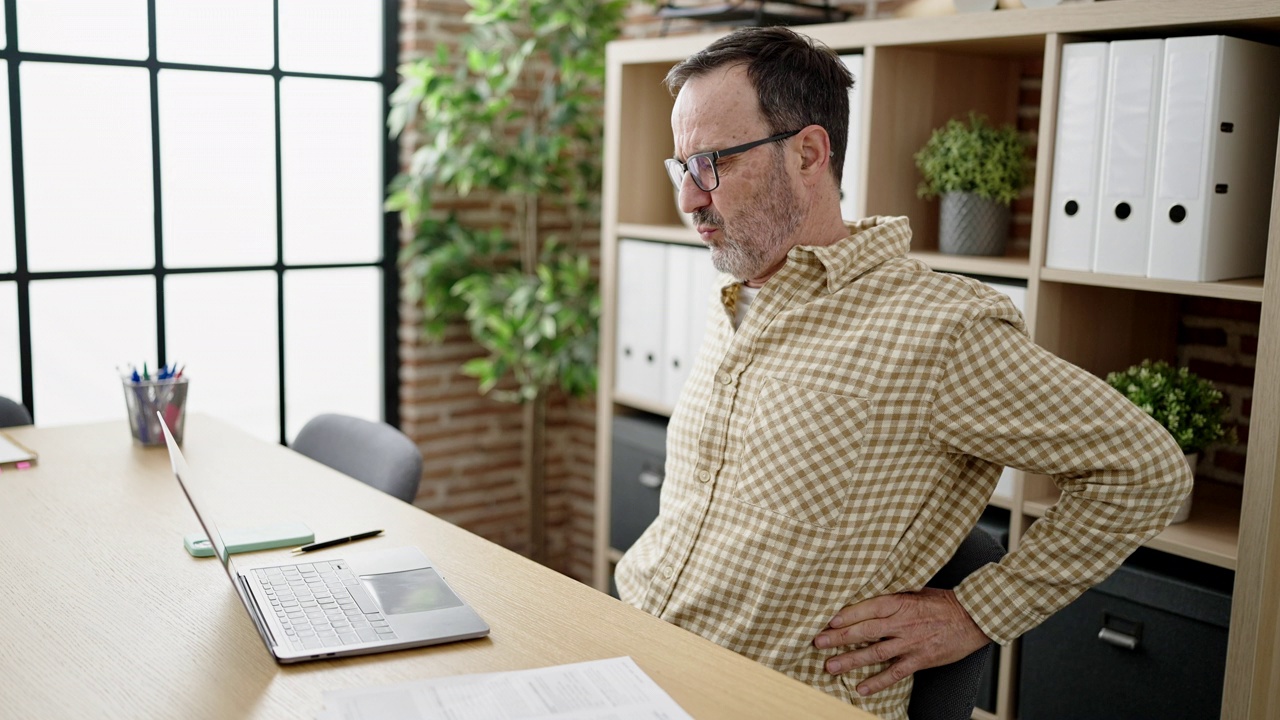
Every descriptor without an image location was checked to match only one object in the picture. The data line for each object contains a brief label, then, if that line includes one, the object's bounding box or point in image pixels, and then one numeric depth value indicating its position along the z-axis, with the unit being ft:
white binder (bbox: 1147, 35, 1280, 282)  6.37
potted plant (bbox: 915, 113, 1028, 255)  7.79
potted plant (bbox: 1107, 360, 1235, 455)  6.82
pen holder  7.48
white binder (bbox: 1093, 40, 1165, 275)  6.61
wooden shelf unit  6.28
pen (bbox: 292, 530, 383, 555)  5.57
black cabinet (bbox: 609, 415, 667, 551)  9.62
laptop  4.36
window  10.05
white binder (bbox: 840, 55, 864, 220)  8.16
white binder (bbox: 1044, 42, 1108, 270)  6.86
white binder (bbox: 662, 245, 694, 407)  9.25
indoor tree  10.78
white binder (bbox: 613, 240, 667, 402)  9.55
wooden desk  4.02
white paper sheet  3.83
